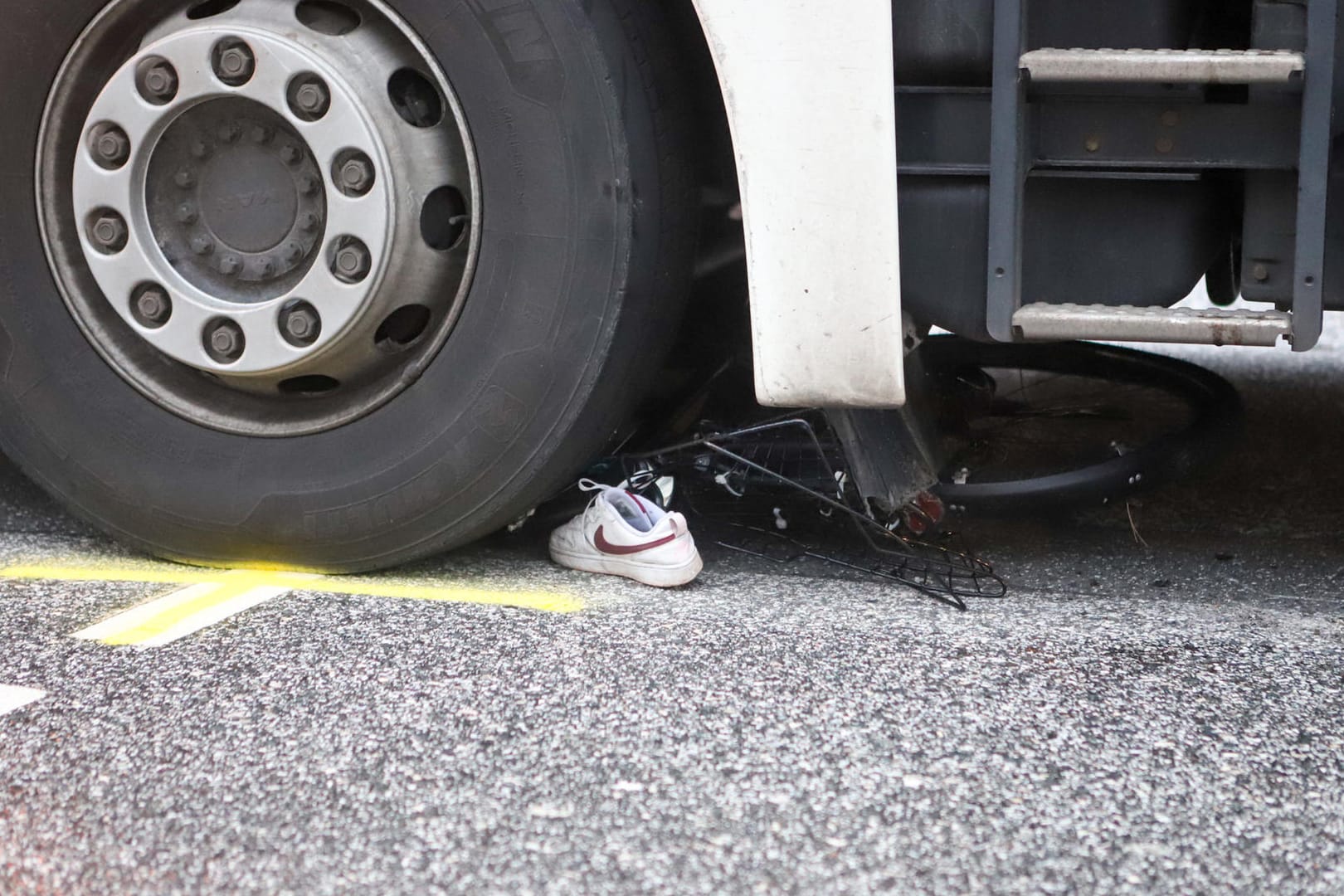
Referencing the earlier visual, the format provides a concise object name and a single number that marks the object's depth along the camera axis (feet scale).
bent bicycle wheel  8.51
